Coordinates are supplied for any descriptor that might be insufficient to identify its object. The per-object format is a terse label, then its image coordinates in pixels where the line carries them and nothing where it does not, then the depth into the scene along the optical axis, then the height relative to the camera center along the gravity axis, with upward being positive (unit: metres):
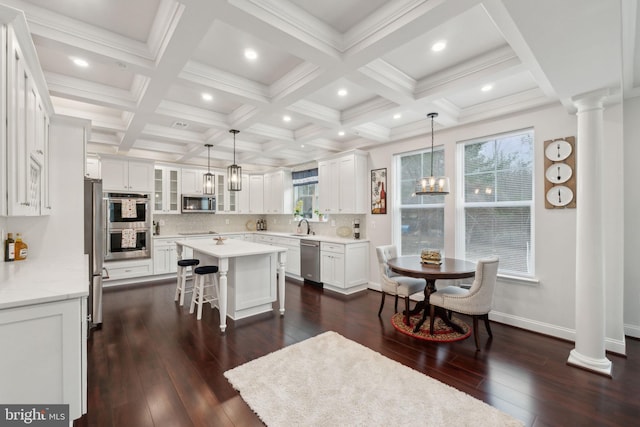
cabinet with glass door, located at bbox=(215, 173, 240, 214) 6.95 +0.38
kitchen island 3.47 -0.86
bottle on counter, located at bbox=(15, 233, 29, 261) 2.56 -0.33
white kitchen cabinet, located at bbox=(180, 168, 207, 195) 6.40 +0.72
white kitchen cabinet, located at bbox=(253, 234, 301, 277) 5.84 -0.80
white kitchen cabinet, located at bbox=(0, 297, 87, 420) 1.44 -0.76
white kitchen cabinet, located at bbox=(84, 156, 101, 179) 5.20 +0.85
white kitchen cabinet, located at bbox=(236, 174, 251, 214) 7.28 +0.40
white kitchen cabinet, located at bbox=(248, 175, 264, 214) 7.46 +0.49
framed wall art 5.01 +0.39
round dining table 3.01 -0.63
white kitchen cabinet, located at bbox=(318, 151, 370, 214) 5.19 +0.54
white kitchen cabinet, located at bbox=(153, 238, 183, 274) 5.72 -0.88
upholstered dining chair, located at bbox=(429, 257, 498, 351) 2.86 -0.86
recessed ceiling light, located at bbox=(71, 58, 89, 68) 2.65 +1.43
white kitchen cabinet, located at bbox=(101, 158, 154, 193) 5.29 +0.72
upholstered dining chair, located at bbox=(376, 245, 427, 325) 3.46 -0.89
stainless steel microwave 6.37 +0.22
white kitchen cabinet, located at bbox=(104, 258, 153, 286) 5.26 -1.06
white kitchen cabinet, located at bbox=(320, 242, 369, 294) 4.88 -0.94
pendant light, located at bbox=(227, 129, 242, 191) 4.21 +0.54
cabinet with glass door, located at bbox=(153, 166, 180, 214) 6.08 +0.49
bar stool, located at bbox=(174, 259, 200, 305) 4.14 -0.95
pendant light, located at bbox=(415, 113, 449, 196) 3.45 +0.33
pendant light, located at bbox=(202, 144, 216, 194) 4.54 +0.46
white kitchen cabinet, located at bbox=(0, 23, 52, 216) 1.59 +0.58
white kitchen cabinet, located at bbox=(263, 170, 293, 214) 6.99 +0.51
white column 2.53 -0.23
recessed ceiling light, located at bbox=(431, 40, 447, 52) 2.39 +1.43
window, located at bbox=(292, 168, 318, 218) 6.51 +0.49
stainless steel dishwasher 5.33 -0.92
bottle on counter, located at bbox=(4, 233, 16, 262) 2.48 -0.31
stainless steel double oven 5.20 -0.24
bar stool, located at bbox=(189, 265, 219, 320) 3.69 -1.01
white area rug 1.89 -1.36
